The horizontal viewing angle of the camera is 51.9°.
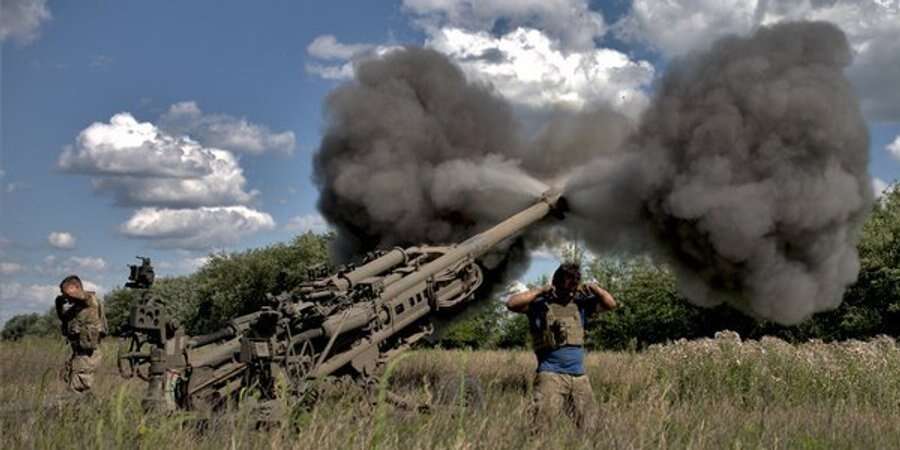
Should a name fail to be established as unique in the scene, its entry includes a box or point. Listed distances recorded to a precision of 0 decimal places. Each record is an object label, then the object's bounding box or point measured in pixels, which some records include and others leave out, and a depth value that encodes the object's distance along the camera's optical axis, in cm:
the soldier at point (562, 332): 805
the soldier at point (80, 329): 1073
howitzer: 833
